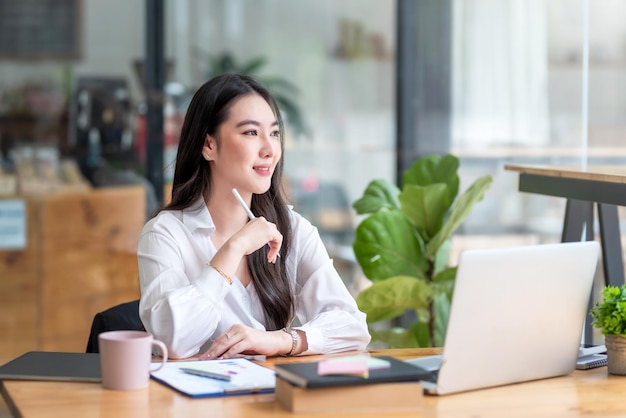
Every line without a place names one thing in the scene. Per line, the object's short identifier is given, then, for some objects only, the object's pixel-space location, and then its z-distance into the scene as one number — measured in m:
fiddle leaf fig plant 3.88
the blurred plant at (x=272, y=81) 5.47
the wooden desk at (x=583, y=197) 3.15
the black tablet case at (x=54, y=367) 2.48
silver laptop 2.41
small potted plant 2.63
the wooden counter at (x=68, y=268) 5.31
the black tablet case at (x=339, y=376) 2.27
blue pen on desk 2.48
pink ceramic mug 2.40
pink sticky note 2.30
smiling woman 2.84
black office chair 2.94
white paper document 2.40
